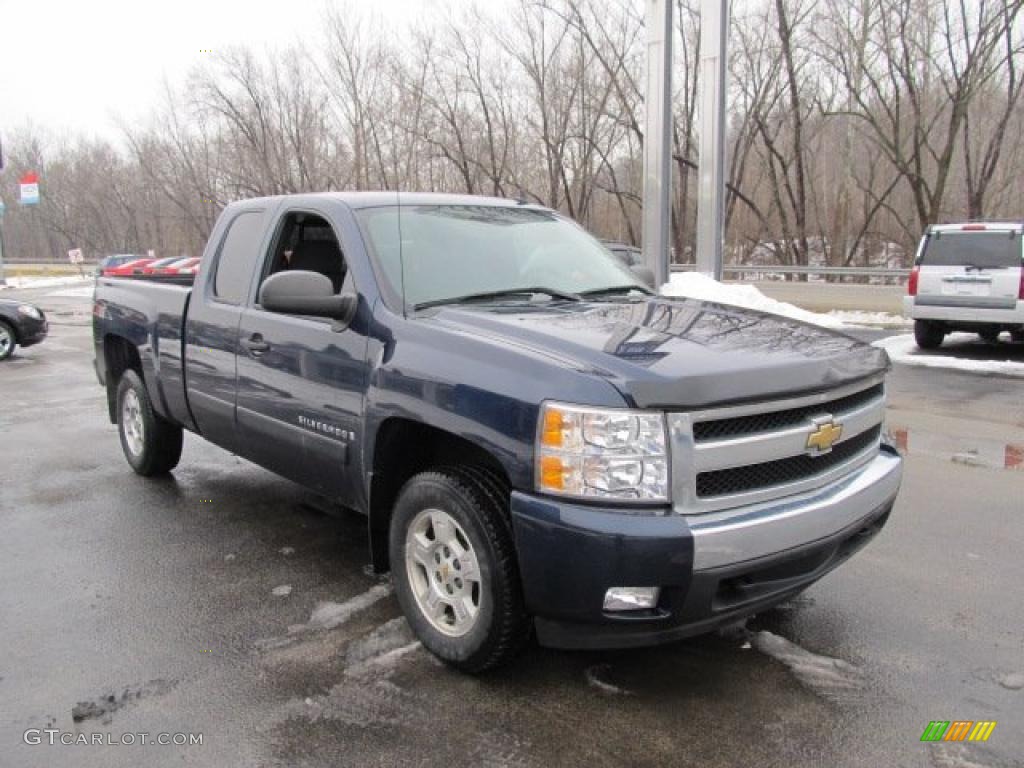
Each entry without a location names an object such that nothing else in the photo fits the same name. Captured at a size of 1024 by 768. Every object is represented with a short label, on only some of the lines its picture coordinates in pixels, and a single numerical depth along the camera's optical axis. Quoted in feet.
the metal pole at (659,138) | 54.13
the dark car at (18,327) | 42.88
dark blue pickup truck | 8.79
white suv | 37.22
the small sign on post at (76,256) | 128.57
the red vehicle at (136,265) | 105.91
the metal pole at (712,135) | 53.72
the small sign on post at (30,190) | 135.23
